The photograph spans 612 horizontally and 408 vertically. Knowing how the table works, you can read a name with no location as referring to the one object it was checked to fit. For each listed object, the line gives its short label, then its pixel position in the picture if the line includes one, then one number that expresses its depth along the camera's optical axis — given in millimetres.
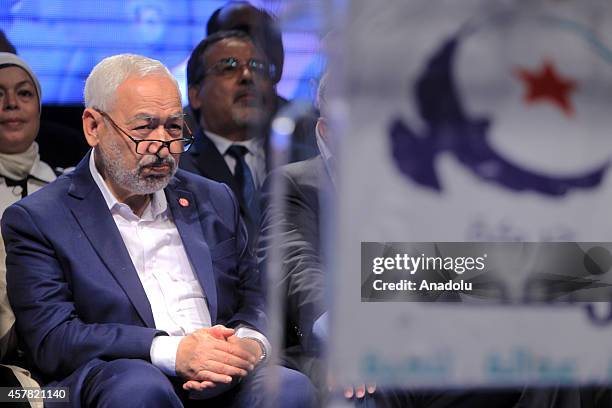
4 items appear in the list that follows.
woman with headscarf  5496
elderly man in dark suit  4773
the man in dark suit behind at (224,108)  5633
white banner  4406
